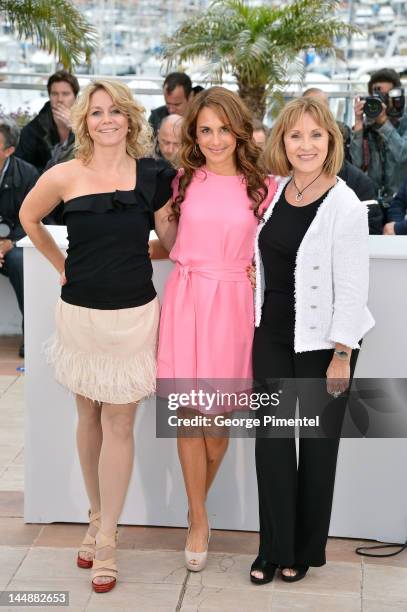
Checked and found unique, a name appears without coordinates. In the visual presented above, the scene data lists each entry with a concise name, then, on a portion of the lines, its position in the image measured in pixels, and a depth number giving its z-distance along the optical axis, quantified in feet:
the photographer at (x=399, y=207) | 19.49
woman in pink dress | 10.96
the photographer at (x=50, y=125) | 24.70
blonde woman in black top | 10.71
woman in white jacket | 10.32
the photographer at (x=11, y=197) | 21.66
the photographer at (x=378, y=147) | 21.84
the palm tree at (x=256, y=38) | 32.48
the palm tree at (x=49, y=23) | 30.86
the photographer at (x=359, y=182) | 17.76
